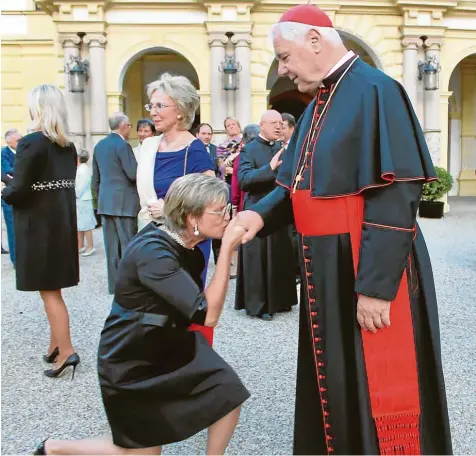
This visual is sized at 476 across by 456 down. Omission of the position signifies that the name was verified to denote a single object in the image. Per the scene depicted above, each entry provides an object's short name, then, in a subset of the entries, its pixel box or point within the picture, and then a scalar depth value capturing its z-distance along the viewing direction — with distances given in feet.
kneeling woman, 7.86
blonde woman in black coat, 13.24
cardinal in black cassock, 7.14
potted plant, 44.57
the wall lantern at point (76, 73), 45.85
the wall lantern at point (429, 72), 48.85
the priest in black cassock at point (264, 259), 19.01
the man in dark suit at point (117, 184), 21.44
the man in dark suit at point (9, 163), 27.27
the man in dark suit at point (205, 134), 29.45
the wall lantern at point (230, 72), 46.24
